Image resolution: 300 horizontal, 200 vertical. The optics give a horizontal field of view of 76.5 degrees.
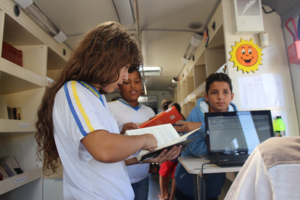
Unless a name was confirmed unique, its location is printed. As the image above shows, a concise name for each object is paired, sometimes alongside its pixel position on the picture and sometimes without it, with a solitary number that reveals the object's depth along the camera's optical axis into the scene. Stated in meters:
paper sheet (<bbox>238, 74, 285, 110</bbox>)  1.89
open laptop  1.20
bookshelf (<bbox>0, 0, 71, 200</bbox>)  1.69
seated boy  1.25
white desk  0.93
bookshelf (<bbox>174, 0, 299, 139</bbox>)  1.89
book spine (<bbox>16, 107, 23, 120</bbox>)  2.06
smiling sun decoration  1.94
